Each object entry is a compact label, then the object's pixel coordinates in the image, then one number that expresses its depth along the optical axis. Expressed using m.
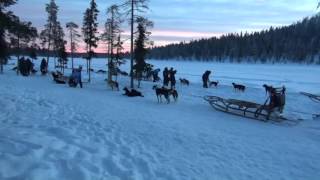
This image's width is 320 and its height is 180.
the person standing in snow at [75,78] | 13.72
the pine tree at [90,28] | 19.85
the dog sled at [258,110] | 7.51
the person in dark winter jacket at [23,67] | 18.70
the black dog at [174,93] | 10.03
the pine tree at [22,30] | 8.72
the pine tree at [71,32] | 30.47
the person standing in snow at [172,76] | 14.29
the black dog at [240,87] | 14.75
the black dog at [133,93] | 11.27
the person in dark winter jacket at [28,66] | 19.07
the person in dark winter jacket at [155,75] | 19.27
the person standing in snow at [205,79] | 15.85
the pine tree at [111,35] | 21.97
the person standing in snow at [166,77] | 14.66
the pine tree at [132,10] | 14.18
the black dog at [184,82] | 17.37
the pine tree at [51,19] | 28.99
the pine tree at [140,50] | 15.91
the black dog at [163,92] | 9.73
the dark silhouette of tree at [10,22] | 8.61
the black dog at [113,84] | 13.60
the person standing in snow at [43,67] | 20.15
